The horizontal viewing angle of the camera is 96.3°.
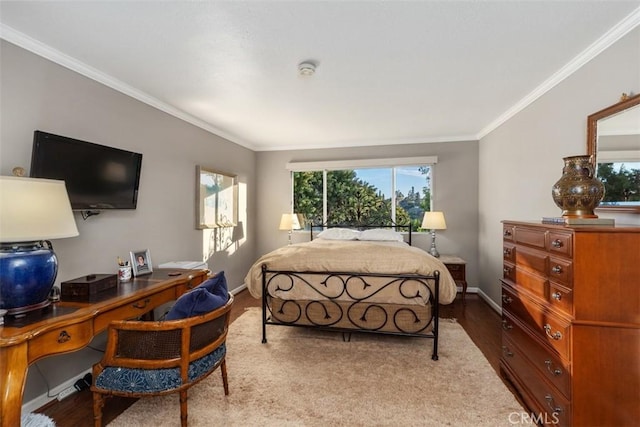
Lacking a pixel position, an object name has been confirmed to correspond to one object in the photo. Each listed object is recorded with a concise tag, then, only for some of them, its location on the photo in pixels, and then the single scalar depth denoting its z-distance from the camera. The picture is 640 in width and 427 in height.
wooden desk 1.31
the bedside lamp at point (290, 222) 4.99
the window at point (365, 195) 5.07
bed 2.74
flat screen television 2.01
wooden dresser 1.48
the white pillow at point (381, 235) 4.46
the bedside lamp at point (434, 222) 4.52
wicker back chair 1.66
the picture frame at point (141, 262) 2.57
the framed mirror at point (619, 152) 1.78
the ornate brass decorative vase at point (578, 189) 1.68
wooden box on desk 1.86
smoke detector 2.34
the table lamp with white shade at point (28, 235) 1.44
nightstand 4.32
